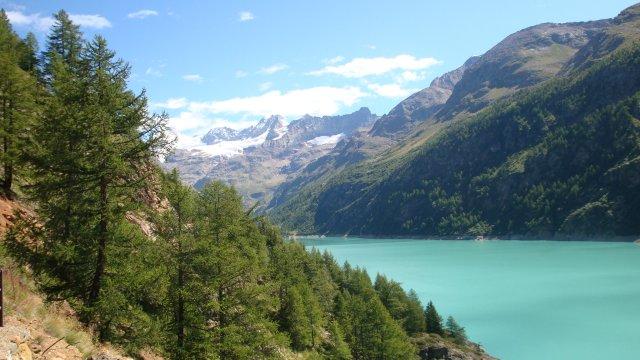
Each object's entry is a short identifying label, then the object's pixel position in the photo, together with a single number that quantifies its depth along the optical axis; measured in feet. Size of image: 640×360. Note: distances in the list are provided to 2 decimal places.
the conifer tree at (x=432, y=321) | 216.33
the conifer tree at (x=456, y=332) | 206.28
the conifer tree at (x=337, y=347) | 151.35
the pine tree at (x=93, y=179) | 52.70
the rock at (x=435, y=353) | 187.52
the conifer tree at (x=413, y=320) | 212.23
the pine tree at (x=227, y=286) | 69.67
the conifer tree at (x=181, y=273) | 66.64
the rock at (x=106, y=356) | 43.83
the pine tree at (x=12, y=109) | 80.52
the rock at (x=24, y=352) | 33.92
